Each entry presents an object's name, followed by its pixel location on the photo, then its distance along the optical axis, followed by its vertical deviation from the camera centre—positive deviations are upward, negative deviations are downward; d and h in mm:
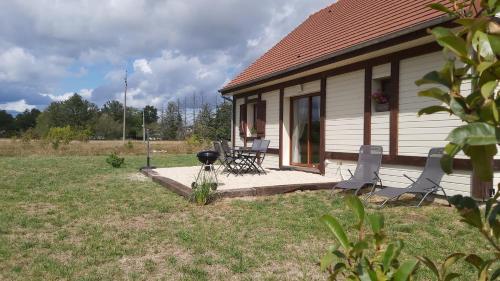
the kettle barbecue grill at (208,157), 7969 -333
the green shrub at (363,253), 966 -280
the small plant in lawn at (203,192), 6504 -859
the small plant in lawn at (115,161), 13461 -745
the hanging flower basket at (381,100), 7930 +835
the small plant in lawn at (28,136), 24920 +125
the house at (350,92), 7082 +1182
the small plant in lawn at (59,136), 22669 +153
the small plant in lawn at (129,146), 23642 -403
